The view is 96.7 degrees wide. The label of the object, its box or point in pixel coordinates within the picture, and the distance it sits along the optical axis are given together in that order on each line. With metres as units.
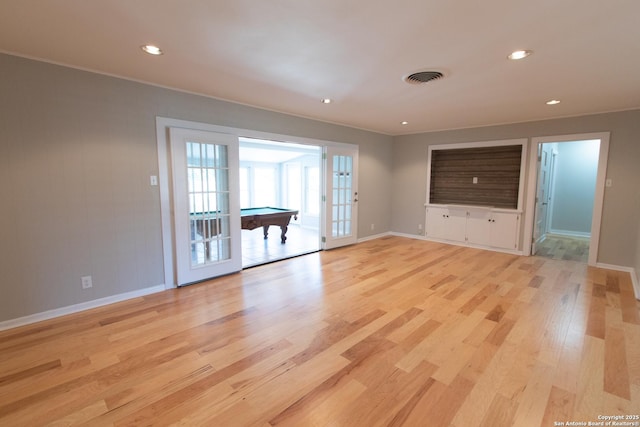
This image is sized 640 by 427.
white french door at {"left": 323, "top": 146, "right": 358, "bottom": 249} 5.48
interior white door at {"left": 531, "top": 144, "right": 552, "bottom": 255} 5.25
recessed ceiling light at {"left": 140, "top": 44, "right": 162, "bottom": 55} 2.34
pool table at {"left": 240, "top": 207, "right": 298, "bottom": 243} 5.65
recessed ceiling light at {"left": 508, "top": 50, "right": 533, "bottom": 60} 2.32
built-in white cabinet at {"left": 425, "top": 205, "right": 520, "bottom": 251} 5.38
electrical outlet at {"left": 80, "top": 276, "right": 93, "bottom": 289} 2.97
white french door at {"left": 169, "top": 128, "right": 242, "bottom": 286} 3.54
